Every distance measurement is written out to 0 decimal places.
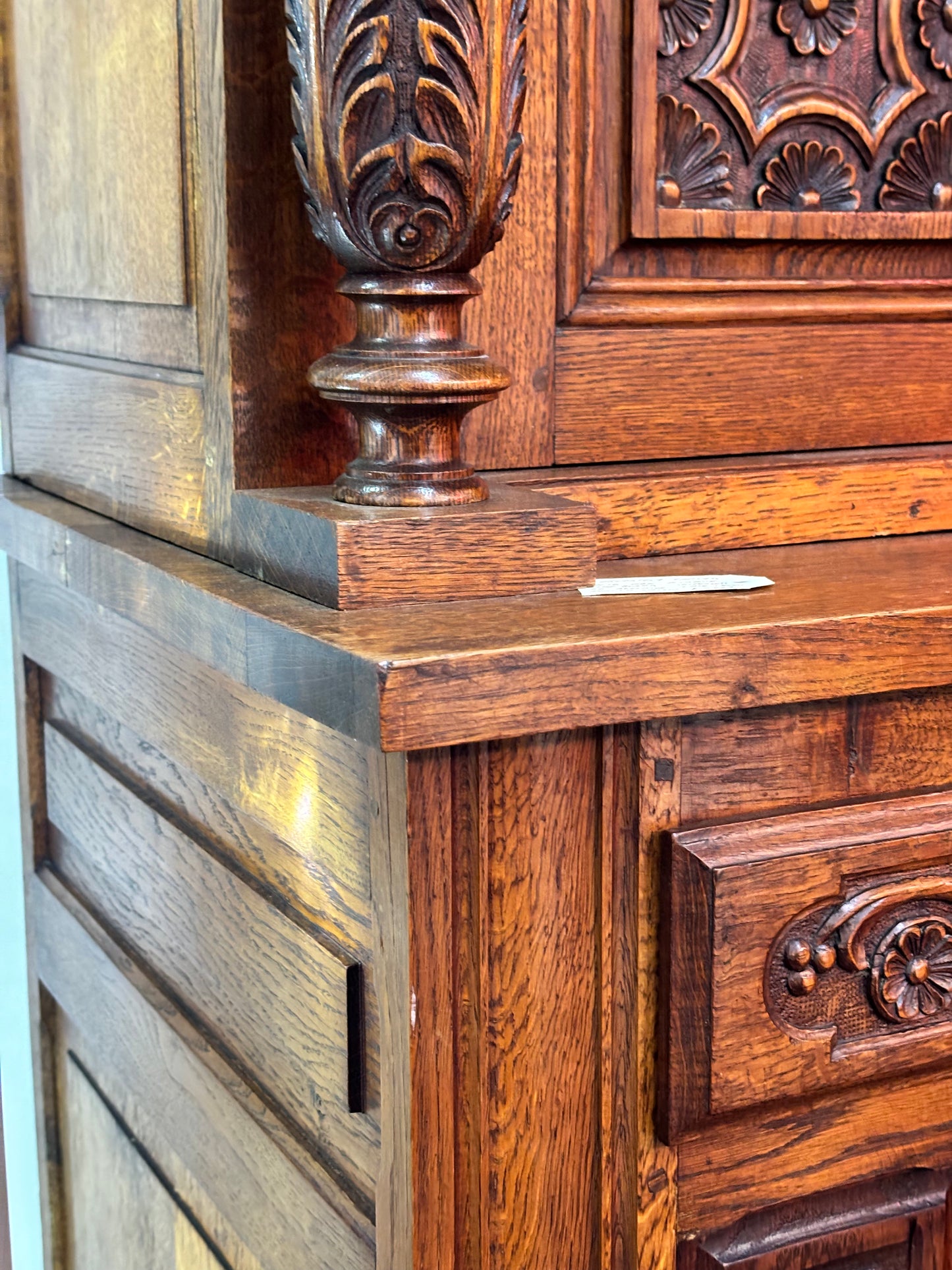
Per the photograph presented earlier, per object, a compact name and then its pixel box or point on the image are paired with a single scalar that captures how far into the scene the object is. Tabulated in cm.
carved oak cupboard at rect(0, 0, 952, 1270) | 59
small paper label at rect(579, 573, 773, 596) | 66
